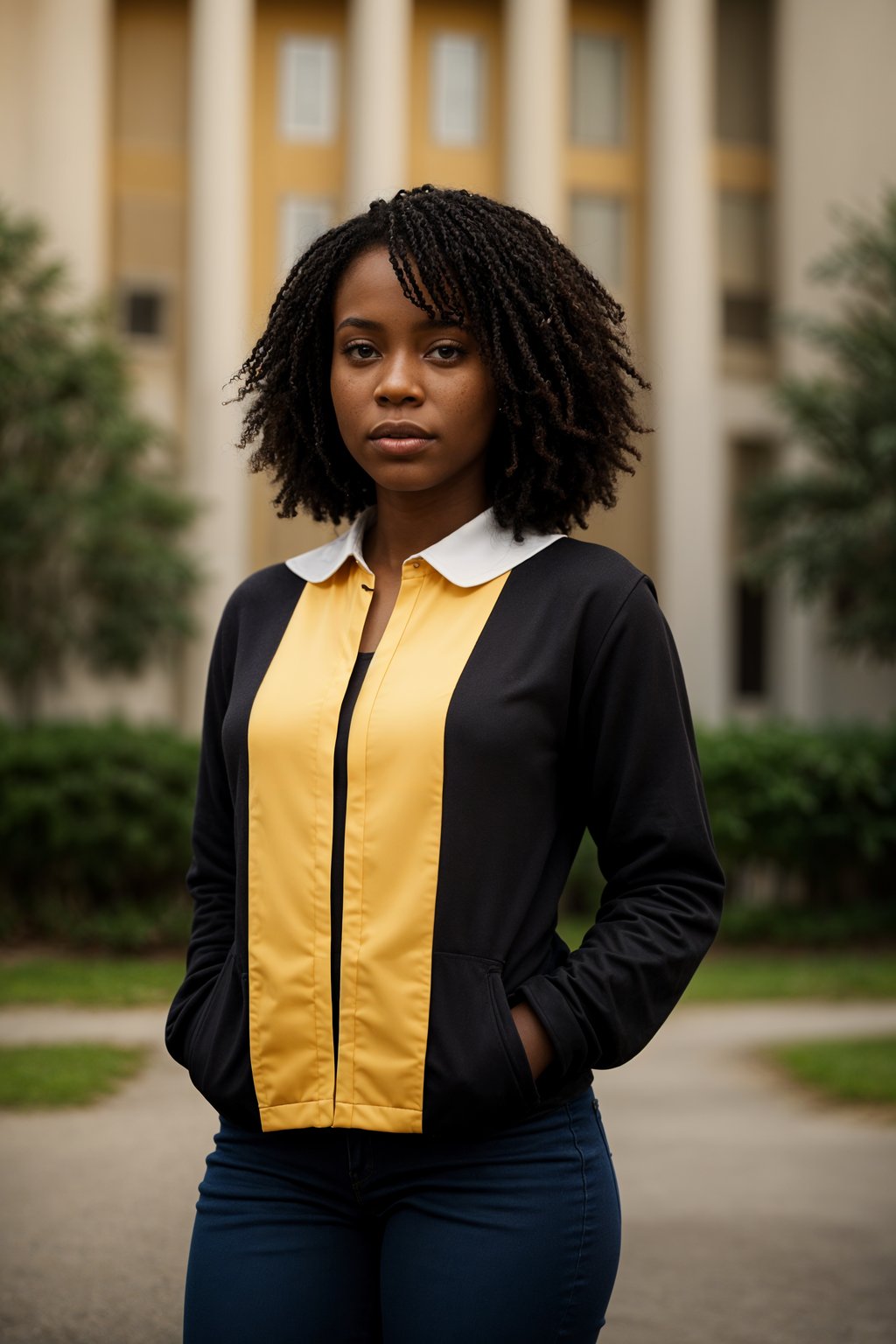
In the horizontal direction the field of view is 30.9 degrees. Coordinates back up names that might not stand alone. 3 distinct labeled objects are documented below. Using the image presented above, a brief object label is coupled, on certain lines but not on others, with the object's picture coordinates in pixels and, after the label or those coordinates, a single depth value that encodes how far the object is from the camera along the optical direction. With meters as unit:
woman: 2.08
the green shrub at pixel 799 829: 15.75
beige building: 21.56
